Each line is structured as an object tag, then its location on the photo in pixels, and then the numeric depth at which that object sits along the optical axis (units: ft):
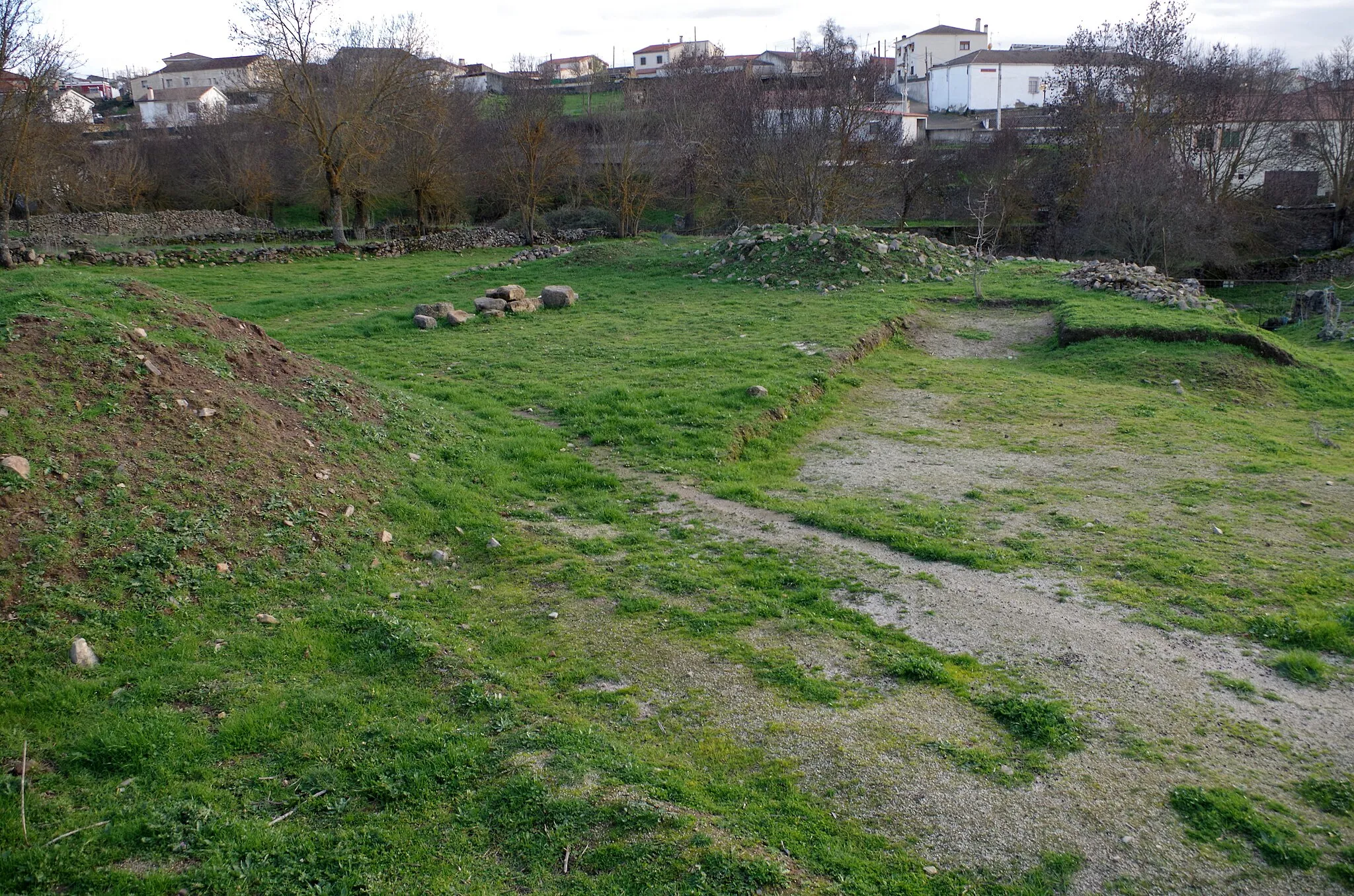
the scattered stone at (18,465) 19.01
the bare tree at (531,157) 116.26
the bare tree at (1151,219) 93.09
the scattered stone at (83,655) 16.10
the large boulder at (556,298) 62.90
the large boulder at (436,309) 56.75
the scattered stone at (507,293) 60.39
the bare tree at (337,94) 97.04
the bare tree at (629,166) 123.95
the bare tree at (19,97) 79.05
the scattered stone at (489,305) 58.18
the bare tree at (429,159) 119.44
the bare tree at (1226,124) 126.00
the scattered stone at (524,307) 60.08
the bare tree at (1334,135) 125.90
